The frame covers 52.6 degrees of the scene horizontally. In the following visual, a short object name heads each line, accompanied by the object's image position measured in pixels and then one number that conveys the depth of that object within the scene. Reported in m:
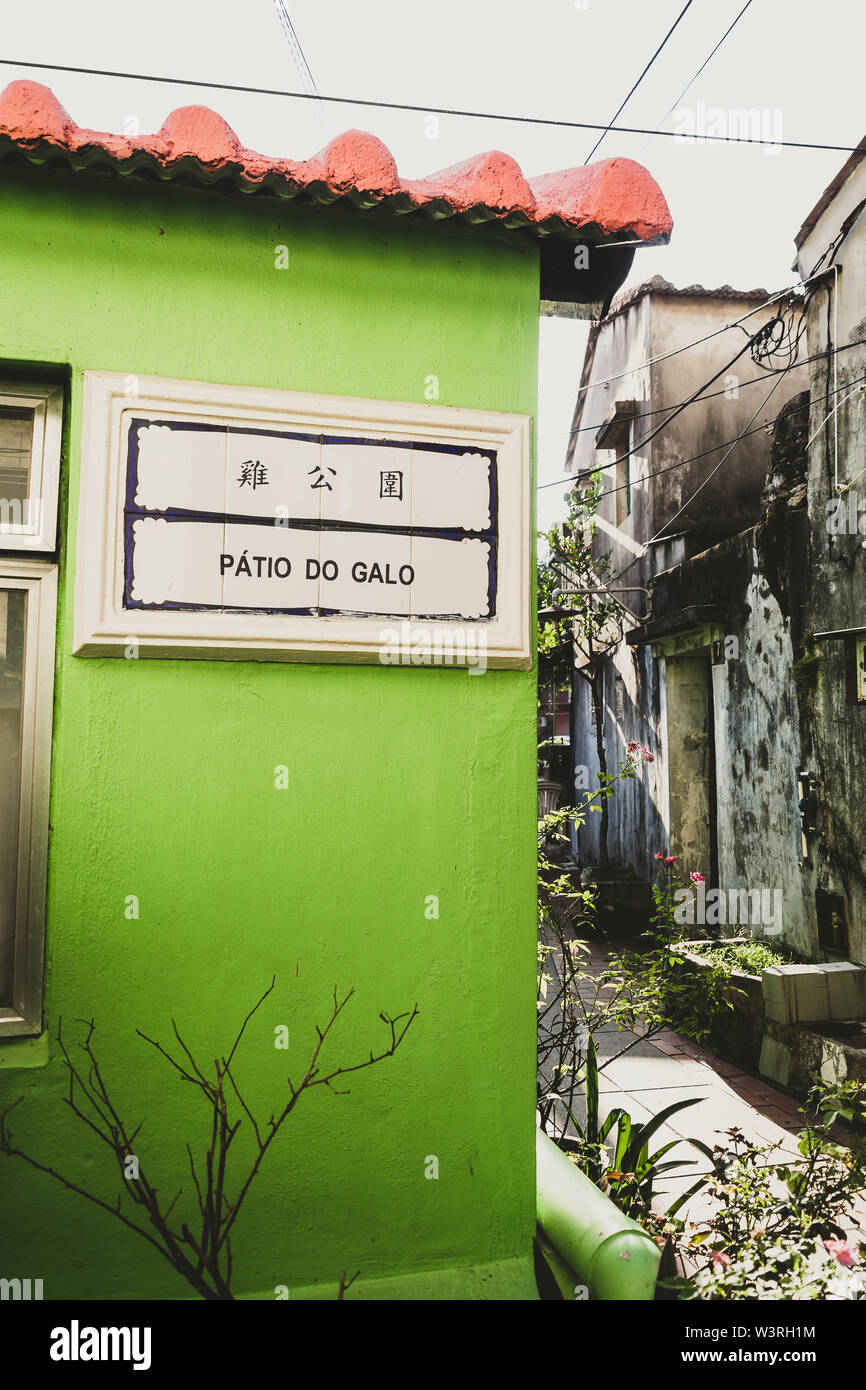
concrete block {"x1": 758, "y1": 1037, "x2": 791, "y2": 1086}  6.20
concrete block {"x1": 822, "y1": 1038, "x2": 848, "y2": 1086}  5.60
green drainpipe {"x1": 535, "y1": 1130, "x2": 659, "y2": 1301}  2.47
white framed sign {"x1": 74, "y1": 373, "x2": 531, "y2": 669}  2.50
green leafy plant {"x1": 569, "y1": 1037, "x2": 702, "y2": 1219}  3.31
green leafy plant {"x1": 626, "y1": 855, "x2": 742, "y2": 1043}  5.37
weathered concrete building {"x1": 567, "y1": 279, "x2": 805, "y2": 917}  9.52
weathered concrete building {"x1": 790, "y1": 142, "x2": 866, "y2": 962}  6.86
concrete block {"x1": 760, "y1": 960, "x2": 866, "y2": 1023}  6.18
